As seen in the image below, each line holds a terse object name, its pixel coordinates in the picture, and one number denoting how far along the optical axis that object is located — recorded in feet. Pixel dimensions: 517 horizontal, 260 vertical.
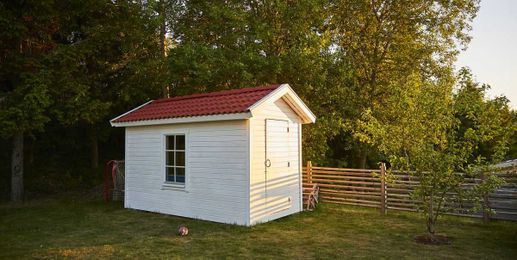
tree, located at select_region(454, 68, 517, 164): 22.94
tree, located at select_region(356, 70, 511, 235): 23.72
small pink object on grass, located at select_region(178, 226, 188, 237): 25.99
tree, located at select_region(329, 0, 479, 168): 52.21
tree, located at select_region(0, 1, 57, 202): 38.42
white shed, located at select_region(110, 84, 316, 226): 29.04
